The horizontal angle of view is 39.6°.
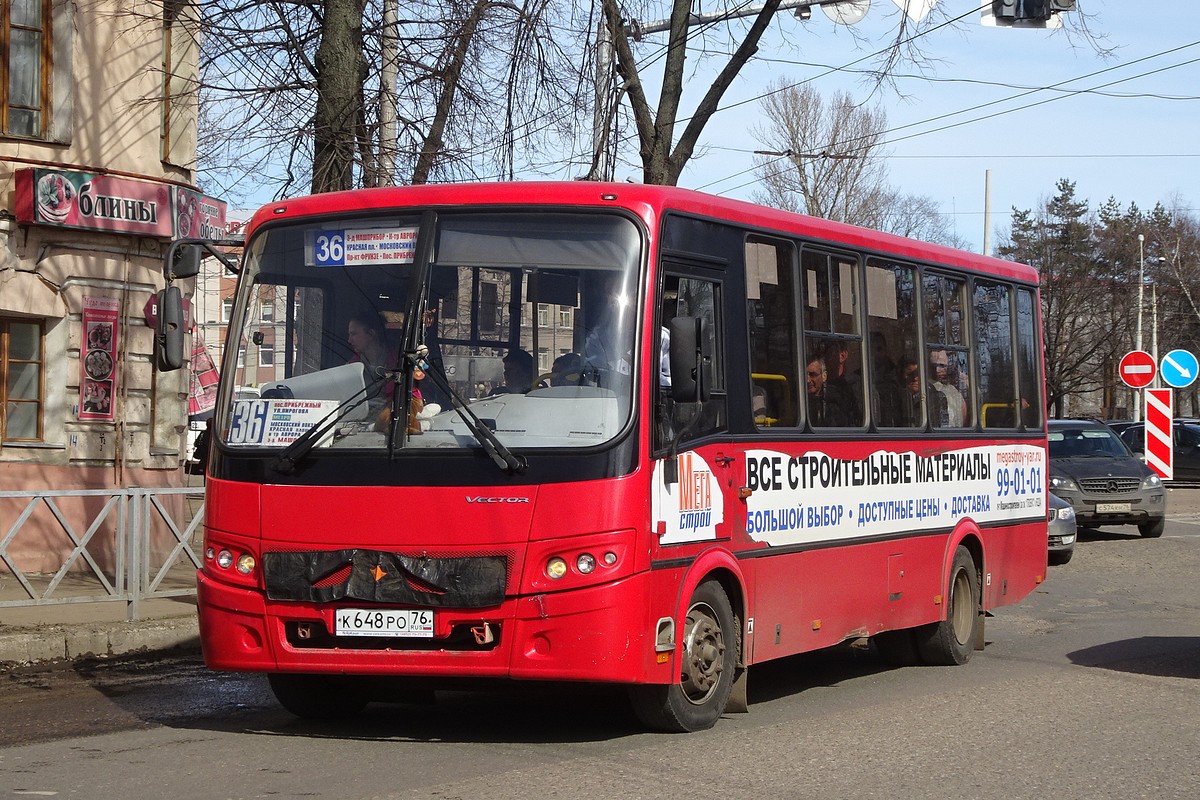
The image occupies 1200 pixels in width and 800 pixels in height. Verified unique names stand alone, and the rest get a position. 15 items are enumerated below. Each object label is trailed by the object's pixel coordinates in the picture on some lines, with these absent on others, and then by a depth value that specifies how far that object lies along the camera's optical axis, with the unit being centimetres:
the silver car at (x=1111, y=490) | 2398
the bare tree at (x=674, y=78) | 1577
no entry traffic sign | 2700
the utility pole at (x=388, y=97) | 1644
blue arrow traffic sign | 2723
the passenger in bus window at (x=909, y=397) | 1115
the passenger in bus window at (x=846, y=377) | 1019
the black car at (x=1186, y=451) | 4162
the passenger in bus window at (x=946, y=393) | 1179
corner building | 1658
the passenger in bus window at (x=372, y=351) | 816
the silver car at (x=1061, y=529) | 1955
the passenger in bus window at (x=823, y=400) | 990
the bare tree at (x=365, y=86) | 1484
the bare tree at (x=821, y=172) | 5731
